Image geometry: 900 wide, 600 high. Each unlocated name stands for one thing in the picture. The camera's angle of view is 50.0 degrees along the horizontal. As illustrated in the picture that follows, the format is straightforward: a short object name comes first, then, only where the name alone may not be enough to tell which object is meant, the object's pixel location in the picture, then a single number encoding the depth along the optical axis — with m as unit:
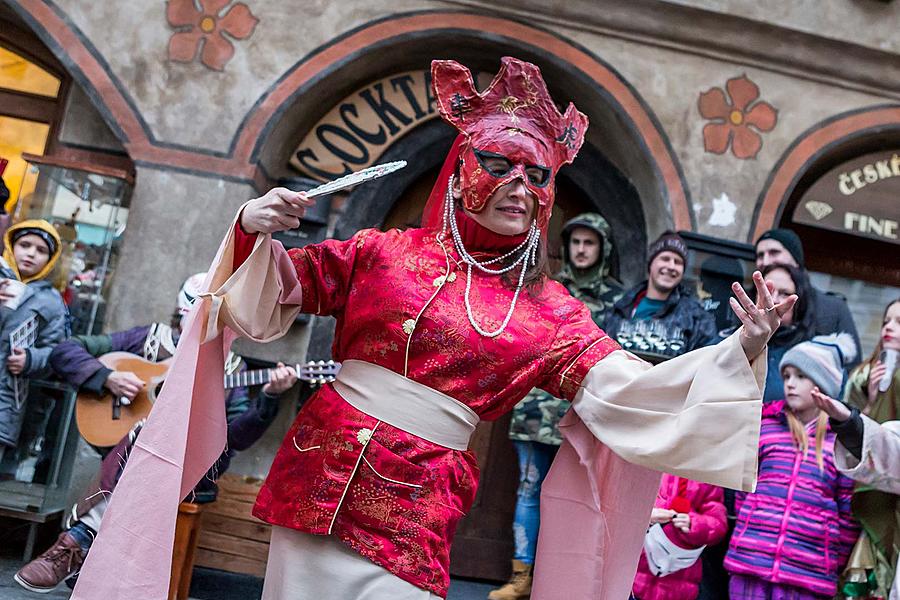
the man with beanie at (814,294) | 4.70
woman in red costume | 2.29
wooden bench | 5.21
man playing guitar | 4.27
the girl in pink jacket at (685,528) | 4.06
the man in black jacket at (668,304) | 4.66
